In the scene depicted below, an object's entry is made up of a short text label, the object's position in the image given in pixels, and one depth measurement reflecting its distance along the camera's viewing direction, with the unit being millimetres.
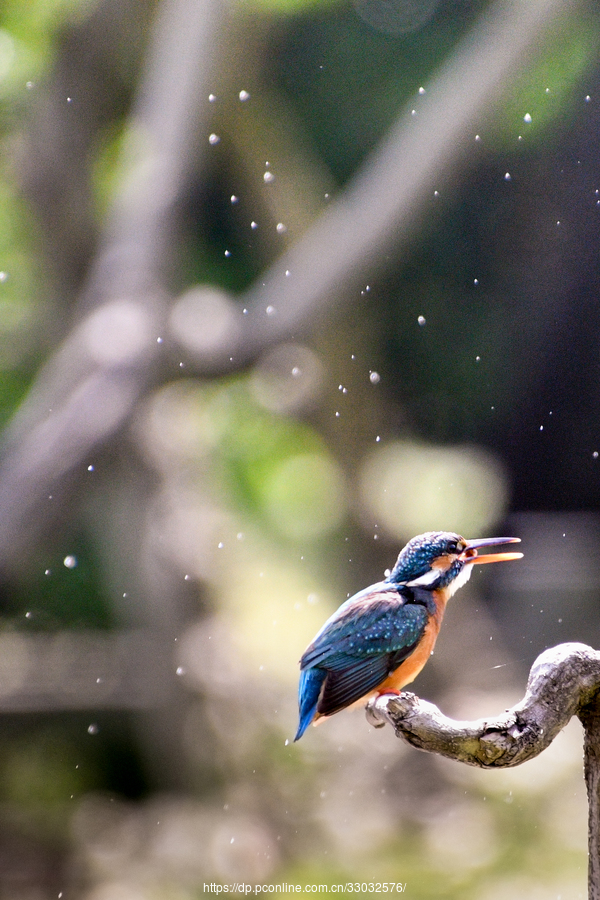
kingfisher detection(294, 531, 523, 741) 6560
